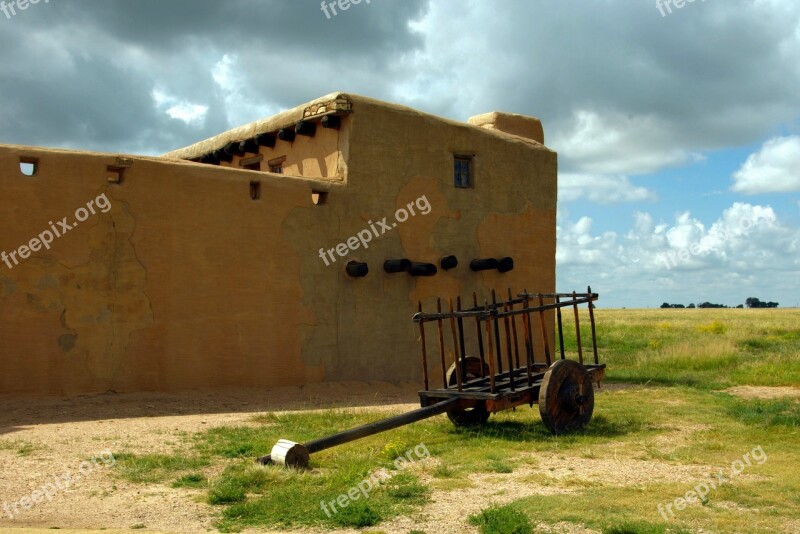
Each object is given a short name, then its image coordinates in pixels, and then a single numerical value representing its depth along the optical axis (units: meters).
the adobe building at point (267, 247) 11.71
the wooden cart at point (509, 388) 9.36
